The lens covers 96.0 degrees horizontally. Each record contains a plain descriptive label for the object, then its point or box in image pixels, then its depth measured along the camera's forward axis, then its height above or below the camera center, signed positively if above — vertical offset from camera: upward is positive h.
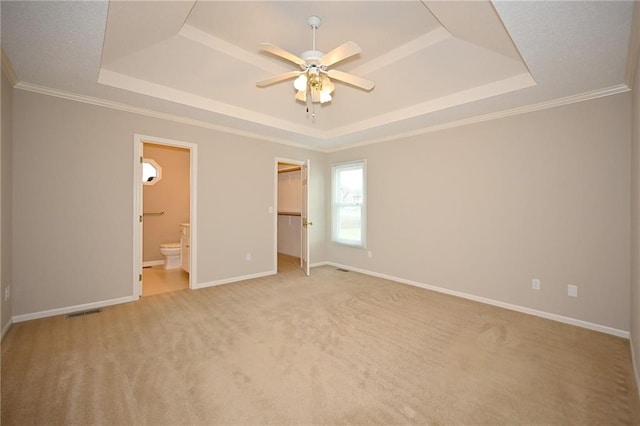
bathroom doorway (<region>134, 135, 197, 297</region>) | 5.31 +0.00
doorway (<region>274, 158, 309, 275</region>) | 7.04 -0.05
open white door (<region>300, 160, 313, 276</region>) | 5.17 -0.06
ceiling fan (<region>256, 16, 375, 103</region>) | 2.34 +1.31
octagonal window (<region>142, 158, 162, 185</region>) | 5.96 +0.88
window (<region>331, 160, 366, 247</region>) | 5.47 +0.22
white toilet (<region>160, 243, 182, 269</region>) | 5.58 -0.80
